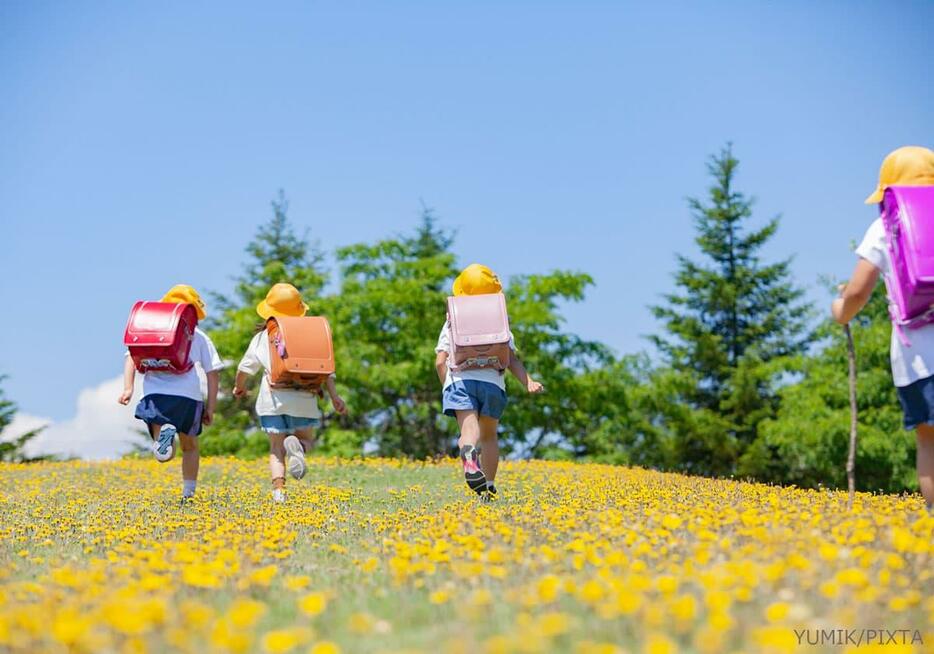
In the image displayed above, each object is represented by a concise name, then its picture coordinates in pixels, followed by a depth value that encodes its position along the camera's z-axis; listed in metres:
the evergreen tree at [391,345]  27.08
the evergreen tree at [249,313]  31.14
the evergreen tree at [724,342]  31.30
